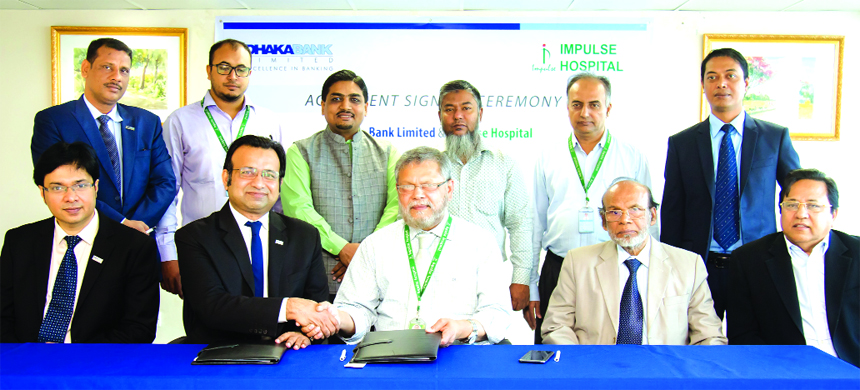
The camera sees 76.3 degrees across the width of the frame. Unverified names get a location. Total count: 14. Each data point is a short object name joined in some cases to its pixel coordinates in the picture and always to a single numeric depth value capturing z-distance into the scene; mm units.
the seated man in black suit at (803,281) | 2416
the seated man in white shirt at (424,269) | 2332
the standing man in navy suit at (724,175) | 2953
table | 1517
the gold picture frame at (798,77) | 4793
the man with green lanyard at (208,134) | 3262
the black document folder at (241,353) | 1644
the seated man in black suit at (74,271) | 2396
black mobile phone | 1661
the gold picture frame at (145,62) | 4809
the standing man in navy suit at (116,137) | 2992
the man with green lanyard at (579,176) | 3215
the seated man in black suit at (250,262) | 2098
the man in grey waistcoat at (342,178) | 3119
